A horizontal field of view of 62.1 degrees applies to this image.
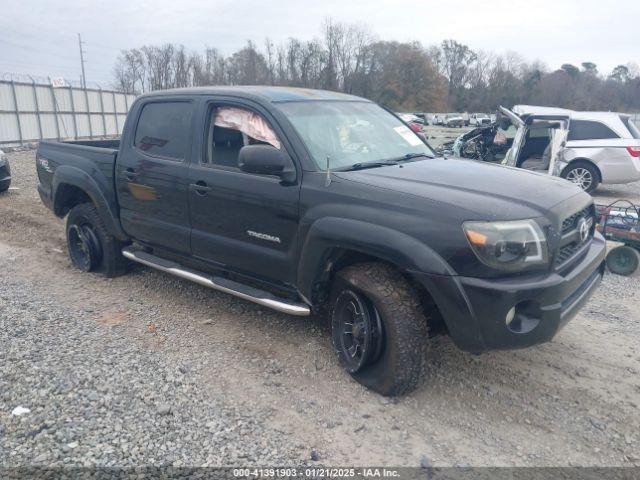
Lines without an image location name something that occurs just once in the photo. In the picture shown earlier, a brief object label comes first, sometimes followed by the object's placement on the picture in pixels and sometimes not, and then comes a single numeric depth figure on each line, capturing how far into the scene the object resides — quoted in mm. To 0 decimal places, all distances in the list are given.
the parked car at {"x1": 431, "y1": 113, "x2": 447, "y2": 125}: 60372
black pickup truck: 3018
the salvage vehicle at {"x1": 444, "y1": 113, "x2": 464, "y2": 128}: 55156
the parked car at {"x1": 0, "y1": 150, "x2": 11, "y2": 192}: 10688
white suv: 11000
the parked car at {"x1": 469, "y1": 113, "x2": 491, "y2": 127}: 53938
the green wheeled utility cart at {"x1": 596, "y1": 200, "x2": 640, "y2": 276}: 6062
